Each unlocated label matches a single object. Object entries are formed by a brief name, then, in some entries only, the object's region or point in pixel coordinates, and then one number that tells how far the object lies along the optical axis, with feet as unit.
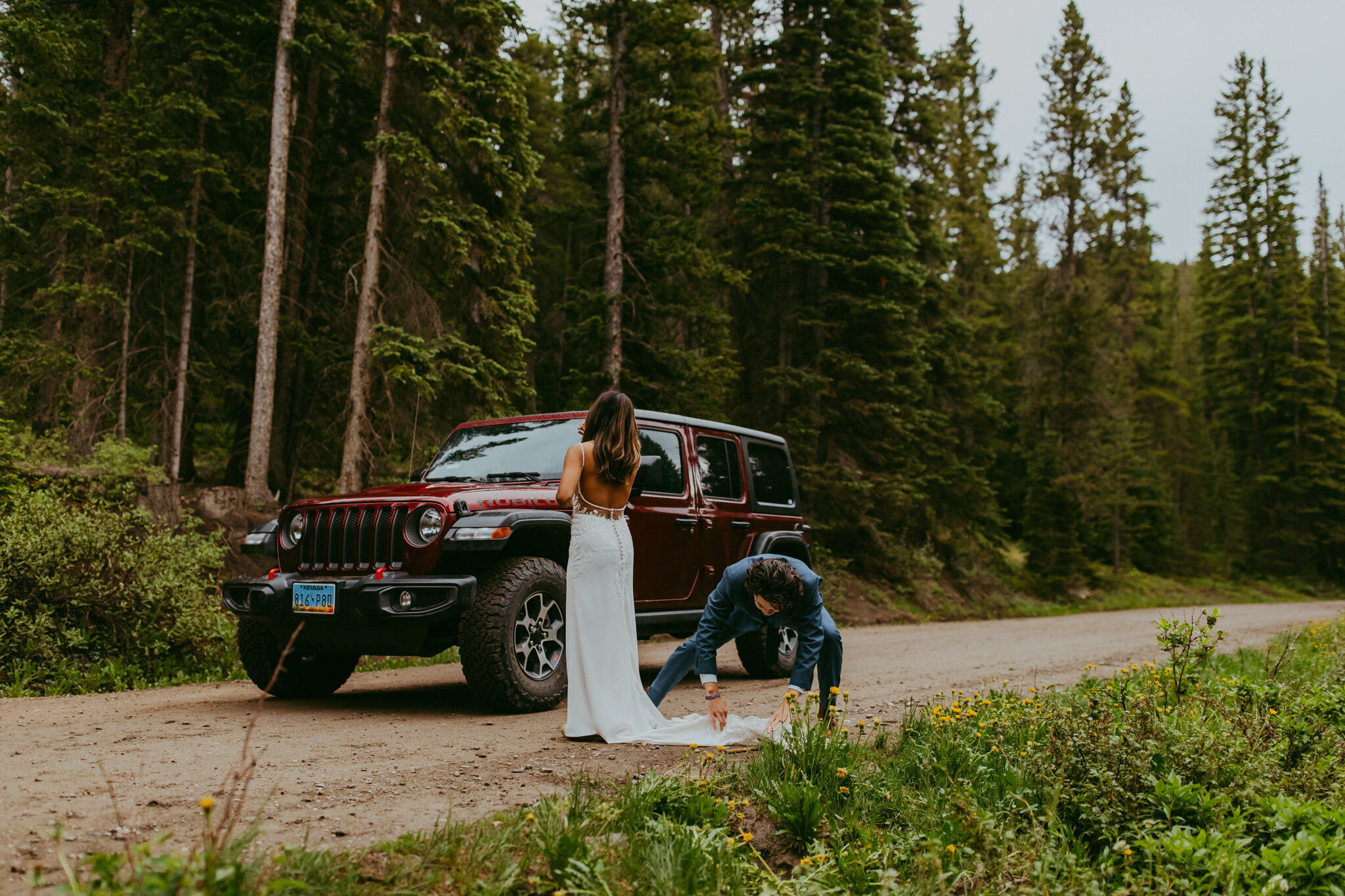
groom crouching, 17.03
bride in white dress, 17.84
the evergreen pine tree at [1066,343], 90.48
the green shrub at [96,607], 23.82
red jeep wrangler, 19.12
